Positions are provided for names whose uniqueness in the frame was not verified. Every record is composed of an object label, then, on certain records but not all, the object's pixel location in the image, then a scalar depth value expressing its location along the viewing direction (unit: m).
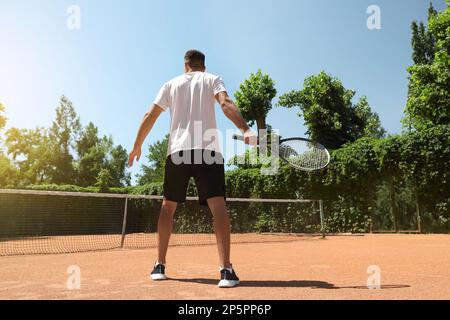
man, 3.50
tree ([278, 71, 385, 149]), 25.92
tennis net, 15.28
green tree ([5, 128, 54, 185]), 43.66
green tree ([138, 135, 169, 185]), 52.69
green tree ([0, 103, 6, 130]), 21.55
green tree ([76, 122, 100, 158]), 51.81
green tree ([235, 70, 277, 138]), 28.78
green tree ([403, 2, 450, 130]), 19.27
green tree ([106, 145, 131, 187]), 58.18
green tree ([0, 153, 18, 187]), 33.38
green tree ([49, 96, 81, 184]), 50.06
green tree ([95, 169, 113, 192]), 35.52
